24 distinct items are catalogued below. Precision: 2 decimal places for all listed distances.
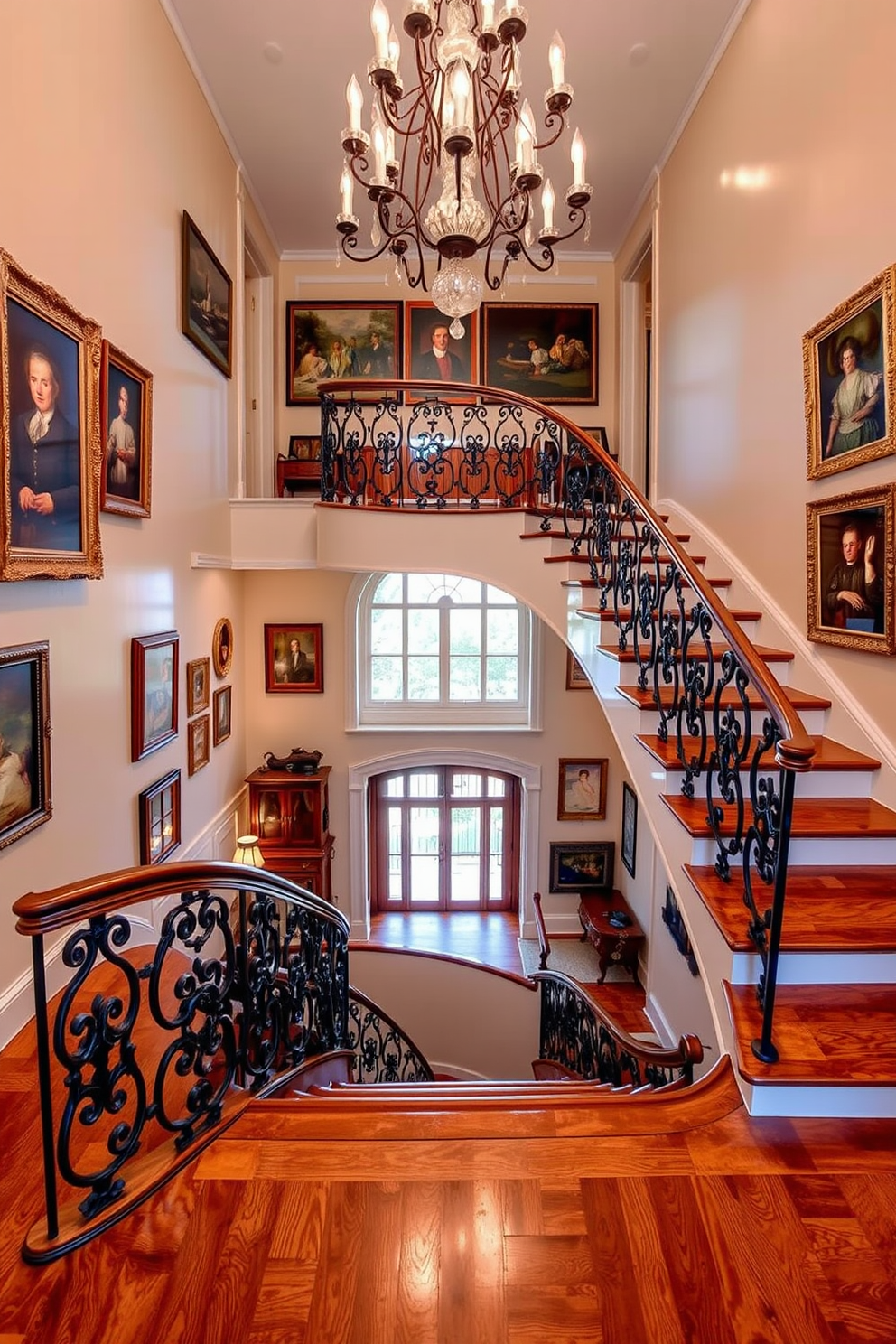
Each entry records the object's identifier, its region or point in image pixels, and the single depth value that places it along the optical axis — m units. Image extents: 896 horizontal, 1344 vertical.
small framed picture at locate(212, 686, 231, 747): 5.61
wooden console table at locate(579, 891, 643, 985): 6.51
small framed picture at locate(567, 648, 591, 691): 7.24
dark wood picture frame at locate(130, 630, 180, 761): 3.70
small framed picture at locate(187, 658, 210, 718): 4.81
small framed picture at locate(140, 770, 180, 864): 3.84
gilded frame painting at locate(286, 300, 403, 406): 6.96
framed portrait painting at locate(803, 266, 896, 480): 2.70
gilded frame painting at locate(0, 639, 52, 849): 2.46
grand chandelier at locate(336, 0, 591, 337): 2.34
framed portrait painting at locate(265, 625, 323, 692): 7.04
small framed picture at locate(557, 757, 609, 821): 7.38
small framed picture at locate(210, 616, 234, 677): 5.52
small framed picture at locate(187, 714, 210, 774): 4.82
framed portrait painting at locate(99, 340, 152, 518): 3.26
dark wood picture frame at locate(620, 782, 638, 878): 7.04
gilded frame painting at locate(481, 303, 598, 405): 6.94
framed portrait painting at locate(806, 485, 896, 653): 2.71
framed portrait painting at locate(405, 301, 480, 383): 6.95
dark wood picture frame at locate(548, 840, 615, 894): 7.45
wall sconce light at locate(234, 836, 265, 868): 5.25
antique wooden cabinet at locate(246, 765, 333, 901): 6.40
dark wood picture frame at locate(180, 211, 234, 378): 4.29
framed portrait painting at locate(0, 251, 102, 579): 2.38
